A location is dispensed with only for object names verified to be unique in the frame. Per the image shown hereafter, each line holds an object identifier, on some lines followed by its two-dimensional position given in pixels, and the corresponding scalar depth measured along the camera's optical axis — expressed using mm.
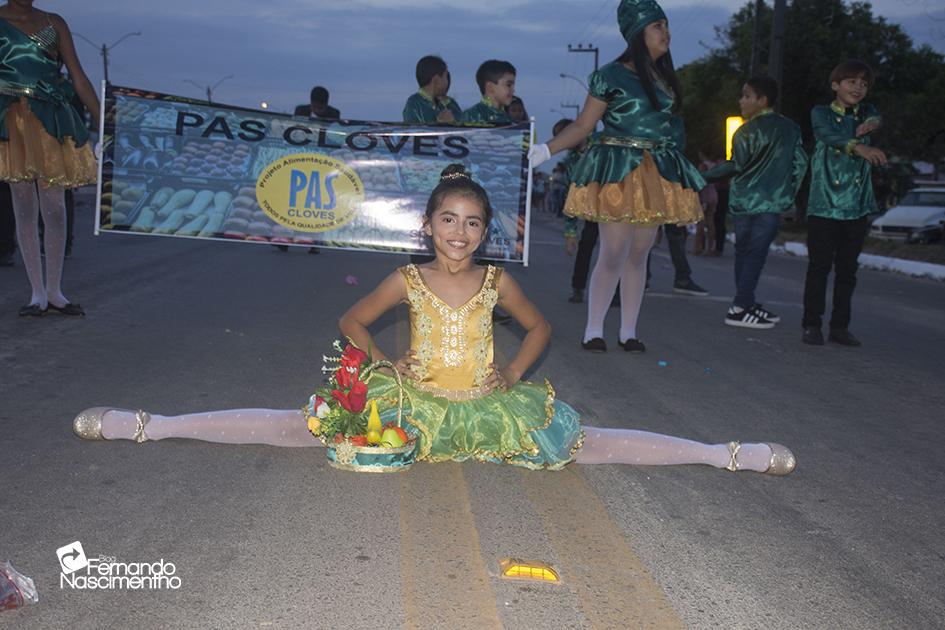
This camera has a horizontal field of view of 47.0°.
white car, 29328
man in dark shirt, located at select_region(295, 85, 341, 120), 15656
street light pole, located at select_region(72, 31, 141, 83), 65137
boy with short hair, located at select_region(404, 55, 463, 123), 9789
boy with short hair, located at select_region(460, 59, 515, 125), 9758
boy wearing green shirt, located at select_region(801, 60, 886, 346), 9133
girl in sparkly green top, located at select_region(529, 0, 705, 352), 7801
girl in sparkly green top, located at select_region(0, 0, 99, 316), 8070
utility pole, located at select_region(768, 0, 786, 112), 25828
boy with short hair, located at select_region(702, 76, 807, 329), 10039
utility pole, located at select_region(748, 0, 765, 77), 33219
